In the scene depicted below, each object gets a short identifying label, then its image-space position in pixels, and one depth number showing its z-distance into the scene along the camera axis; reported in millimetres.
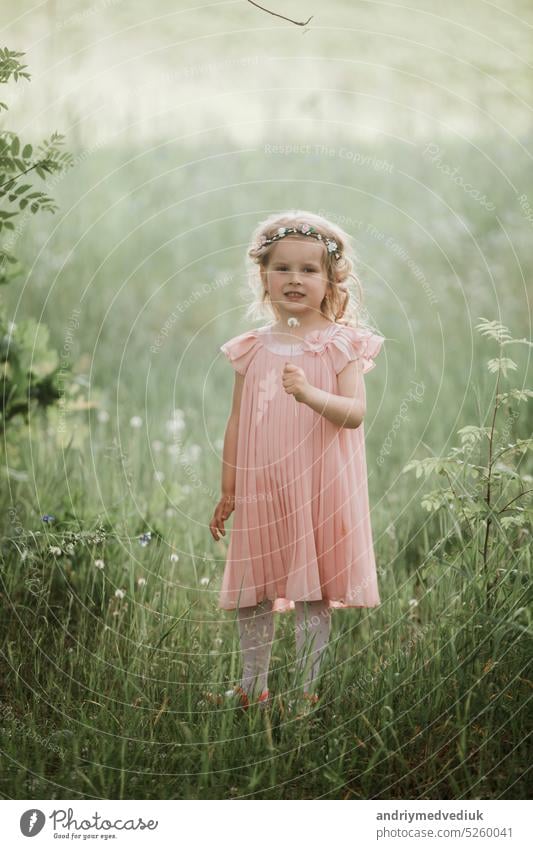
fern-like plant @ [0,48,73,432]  7629
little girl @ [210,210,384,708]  5191
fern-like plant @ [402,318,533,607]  5336
